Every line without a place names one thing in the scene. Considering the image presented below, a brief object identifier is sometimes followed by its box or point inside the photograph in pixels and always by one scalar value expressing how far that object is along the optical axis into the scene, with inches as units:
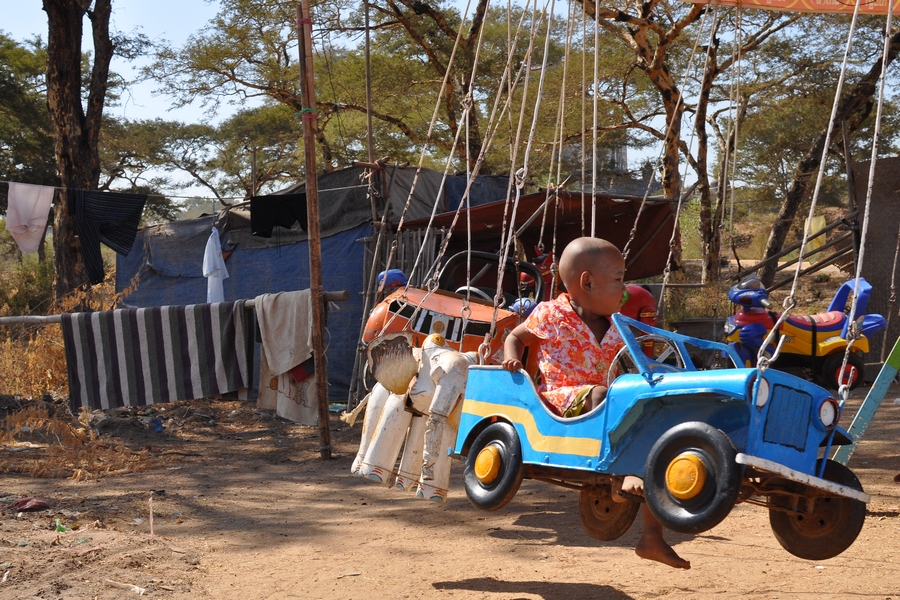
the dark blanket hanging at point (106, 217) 424.5
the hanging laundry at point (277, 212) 406.9
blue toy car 95.6
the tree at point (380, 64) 678.0
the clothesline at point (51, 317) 286.8
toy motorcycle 281.1
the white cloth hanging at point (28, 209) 398.3
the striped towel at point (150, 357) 310.7
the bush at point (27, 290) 744.3
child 125.4
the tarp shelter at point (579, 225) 338.3
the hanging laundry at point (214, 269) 434.3
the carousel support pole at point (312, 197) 279.0
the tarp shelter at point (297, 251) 402.0
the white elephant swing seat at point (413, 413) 151.9
